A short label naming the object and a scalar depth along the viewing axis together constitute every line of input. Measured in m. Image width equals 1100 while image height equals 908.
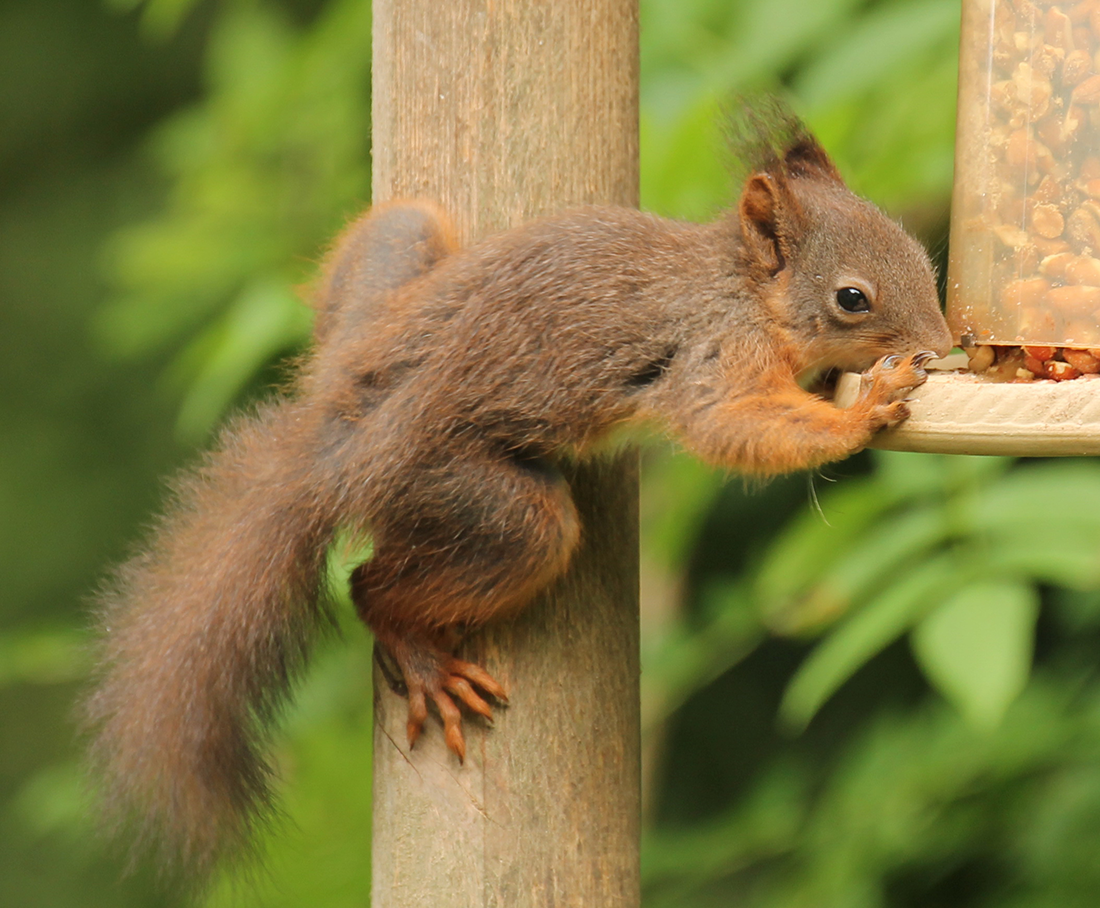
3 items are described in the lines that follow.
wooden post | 4.30
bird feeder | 4.29
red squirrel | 4.30
